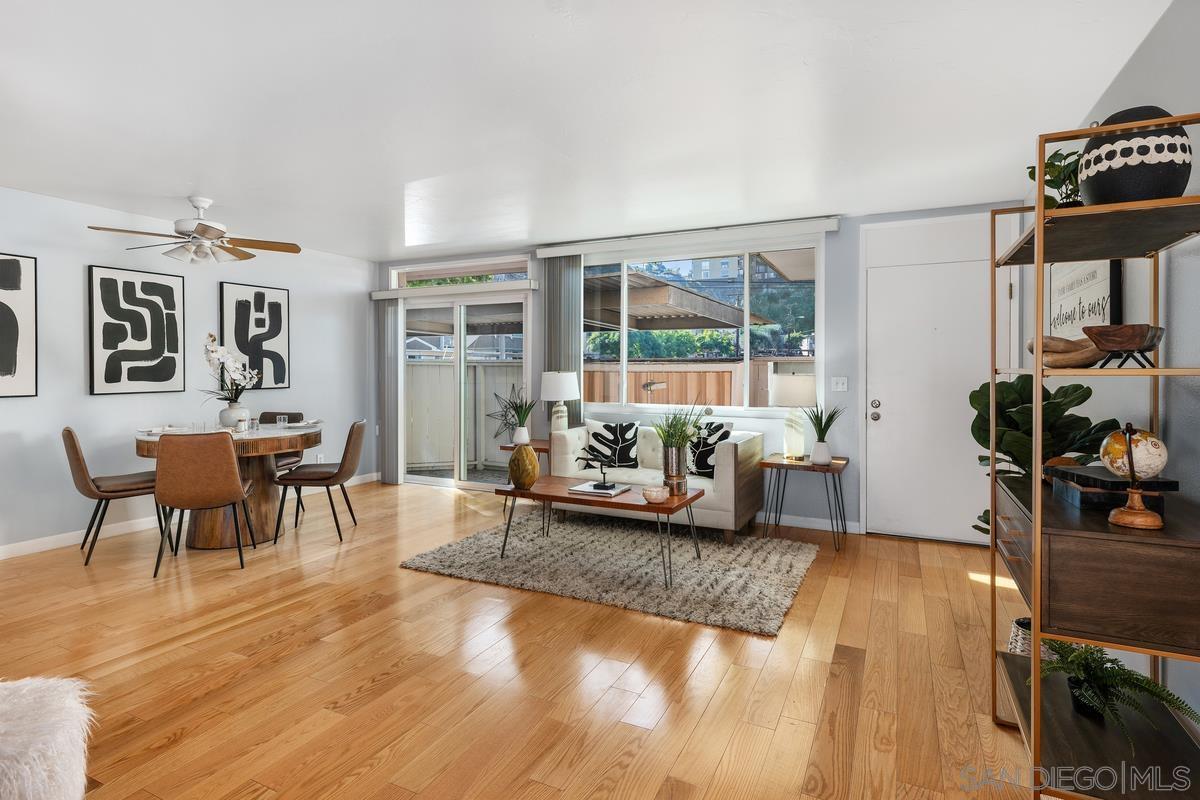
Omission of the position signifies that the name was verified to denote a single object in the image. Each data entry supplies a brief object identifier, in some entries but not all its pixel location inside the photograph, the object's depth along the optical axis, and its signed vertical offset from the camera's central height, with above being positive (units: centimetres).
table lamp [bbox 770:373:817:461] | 433 +3
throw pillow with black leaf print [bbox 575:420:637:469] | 509 -43
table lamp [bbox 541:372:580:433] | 521 +6
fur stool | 117 -69
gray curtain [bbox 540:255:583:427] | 563 +76
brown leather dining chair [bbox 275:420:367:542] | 447 -56
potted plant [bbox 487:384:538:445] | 575 -15
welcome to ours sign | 226 +42
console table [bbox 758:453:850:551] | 429 -67
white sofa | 424 -59
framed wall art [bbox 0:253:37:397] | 397 +46
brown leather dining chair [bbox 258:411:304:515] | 489 -49
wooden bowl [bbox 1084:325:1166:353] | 143 +14
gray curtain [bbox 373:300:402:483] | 669 +16
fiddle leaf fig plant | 192 -10
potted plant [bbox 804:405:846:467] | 432 -22
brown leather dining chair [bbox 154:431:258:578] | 366 -46
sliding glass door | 621 +12
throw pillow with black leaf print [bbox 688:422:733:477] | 466 -42
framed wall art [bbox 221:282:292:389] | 527 +59
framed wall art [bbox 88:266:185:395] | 444 +49
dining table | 399 -57
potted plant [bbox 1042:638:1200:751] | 166 -79
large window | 489 +58
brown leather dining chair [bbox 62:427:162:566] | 375 -55
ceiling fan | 371 +96
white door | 427 +19
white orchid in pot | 432 +11
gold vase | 373 -43
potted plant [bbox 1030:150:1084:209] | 169 +60
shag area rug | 316 -104
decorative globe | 144 -14
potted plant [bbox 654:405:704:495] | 362 -34
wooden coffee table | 346 -60
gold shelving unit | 136 -35
